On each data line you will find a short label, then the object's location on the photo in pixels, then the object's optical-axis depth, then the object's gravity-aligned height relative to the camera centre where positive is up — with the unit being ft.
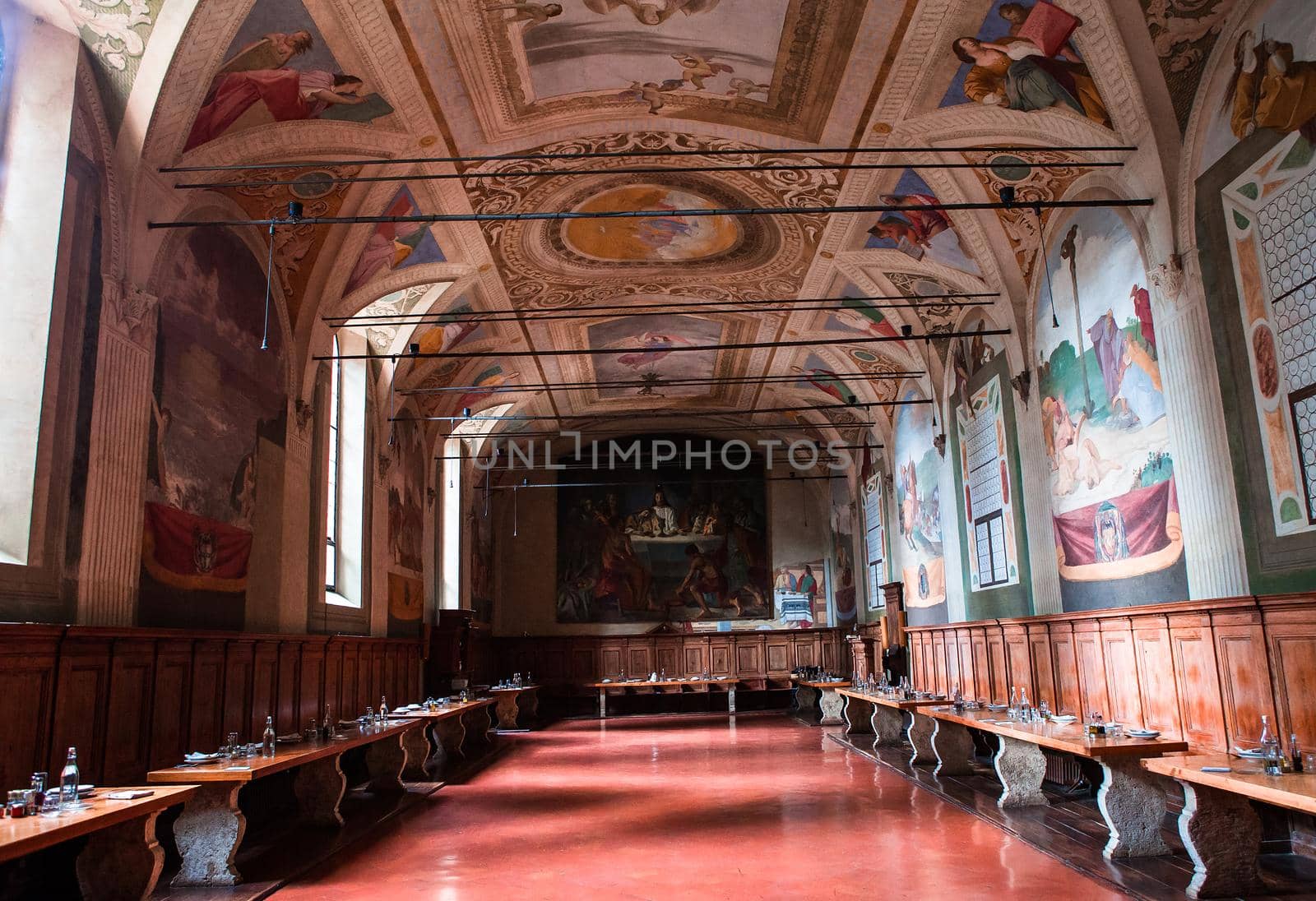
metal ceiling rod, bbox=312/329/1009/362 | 39.64 +12.83
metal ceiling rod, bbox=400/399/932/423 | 82.07 +19.56
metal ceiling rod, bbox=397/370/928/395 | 59.52 +19.31
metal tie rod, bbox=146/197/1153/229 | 25.73 +12.28
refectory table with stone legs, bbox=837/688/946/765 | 45.11 -4.64
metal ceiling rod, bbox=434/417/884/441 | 77.80 +18.52
